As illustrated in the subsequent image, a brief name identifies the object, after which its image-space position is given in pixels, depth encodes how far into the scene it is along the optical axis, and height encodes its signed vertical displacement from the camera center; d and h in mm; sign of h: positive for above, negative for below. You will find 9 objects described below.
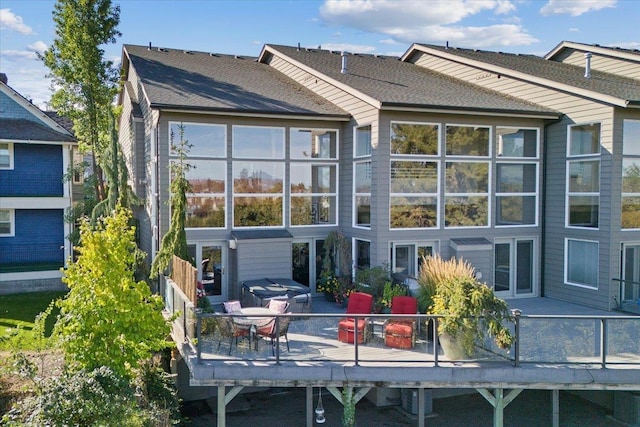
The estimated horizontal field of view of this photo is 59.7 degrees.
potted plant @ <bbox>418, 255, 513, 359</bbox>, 9875 -2047
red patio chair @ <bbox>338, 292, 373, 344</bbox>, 10203 -2359
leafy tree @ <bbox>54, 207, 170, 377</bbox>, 10078 -2066
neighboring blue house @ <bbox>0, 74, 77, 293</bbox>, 20828 +330
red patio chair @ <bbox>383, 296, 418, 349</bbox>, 10223 -2413
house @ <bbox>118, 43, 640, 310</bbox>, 14383 +665
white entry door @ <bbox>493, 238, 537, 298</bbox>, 16031 -1909
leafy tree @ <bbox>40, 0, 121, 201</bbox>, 20234 +4929
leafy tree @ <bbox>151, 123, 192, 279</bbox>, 13398 -747
